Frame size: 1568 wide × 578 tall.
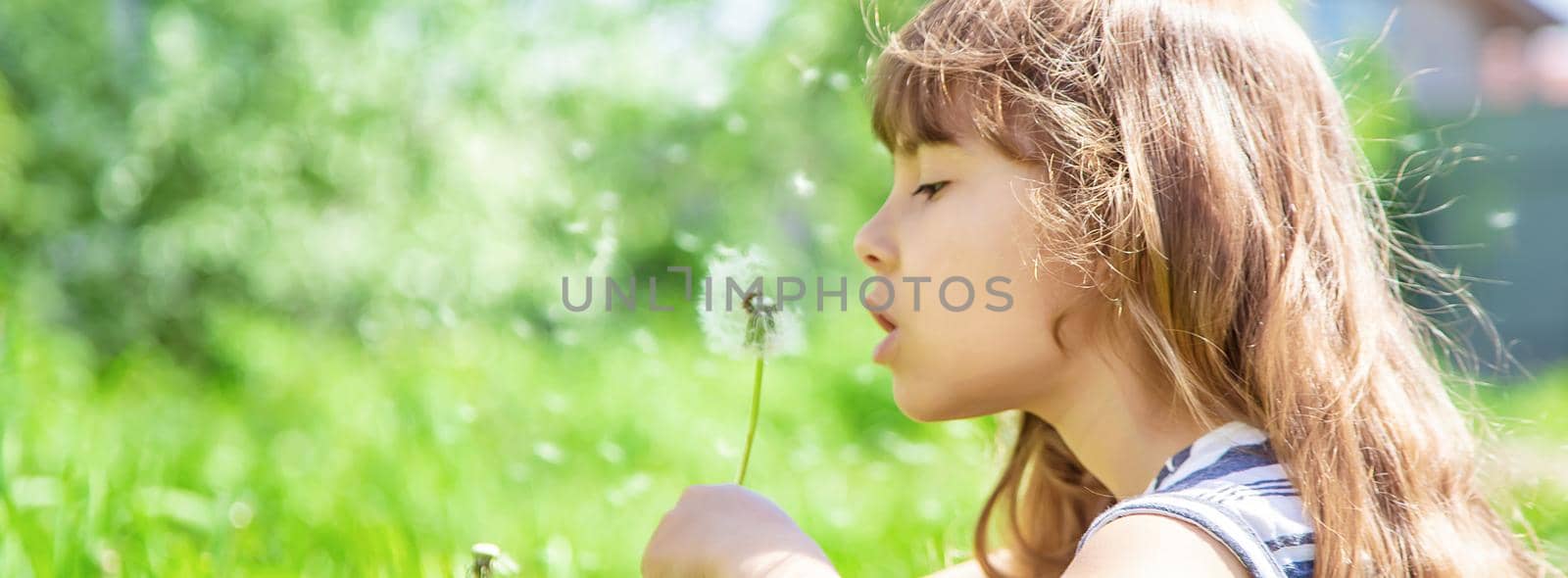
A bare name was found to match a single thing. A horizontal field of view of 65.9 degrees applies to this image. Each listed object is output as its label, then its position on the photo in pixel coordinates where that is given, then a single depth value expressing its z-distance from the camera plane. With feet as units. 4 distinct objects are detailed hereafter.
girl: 2.98
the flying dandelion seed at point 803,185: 3.75
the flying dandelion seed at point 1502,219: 3.75
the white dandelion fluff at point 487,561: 2.66
